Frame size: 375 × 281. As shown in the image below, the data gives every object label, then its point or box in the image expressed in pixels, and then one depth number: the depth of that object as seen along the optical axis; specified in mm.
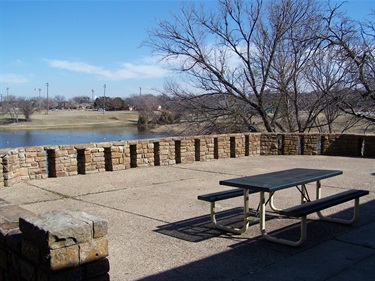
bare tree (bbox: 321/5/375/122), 14395
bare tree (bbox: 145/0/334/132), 17766
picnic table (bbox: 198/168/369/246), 4348
